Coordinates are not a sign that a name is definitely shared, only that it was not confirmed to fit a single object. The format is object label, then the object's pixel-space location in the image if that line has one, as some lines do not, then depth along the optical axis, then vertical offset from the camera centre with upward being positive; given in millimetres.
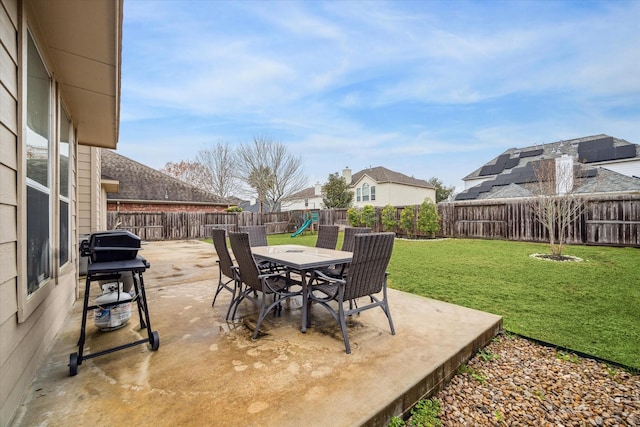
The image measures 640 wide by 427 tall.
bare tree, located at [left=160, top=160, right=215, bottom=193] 25359 +4008
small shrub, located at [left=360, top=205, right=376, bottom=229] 14281 -184
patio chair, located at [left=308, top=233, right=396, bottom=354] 2225 -555
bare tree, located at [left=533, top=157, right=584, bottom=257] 7410 +508
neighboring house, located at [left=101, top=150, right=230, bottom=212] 15164 +1362
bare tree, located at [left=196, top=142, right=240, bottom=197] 24406 +4262
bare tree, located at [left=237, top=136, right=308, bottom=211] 22031 +3682
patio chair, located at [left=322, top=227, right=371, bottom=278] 3262 -494
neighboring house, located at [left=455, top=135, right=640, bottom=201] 14422 +2941
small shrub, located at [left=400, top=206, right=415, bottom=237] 12703 -278
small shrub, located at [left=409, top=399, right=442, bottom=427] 1596 -1230
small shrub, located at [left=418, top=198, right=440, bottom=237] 11828 -315
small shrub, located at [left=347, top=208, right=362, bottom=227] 15219 -242
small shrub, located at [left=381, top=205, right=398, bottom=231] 13406 -285
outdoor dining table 2586 -483
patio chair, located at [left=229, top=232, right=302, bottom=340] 2506 -626
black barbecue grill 2027 -342
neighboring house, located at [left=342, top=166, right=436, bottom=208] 23875 +2289
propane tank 2520 -908
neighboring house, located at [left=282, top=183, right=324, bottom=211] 28966 +1653
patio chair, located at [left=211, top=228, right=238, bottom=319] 2990 -480
